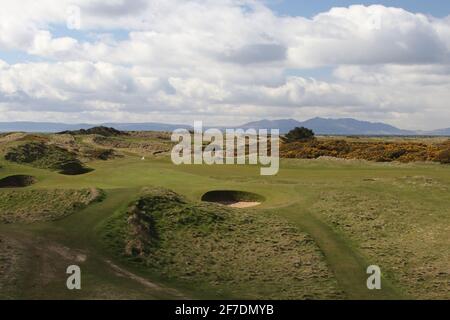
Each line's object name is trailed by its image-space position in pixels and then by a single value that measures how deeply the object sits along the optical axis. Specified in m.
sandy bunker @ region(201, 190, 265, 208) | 43.56
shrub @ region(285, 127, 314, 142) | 123.21
